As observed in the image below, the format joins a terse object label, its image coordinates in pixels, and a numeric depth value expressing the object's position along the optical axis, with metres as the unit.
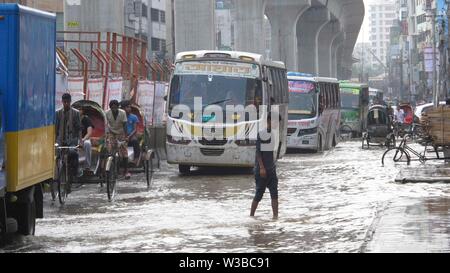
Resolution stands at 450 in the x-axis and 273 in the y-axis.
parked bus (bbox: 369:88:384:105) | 85.42
